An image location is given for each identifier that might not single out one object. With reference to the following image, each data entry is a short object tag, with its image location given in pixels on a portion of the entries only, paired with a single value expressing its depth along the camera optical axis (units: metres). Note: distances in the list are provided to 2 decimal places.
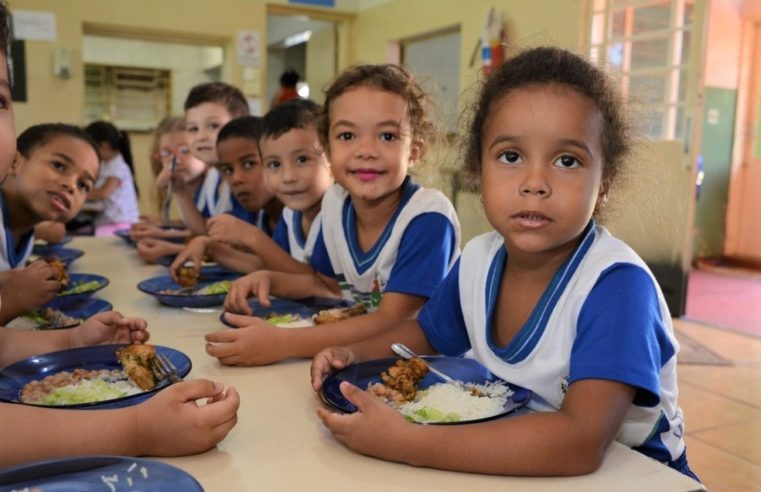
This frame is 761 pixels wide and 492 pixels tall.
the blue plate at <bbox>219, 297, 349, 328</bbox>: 1.37
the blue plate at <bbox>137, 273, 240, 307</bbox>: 1.43
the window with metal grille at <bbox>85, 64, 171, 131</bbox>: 7.77
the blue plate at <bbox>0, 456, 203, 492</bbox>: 0.57
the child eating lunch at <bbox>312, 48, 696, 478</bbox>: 0.70
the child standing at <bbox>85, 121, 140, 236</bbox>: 4.07
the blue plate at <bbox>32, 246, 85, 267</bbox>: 2.08
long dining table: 0.66
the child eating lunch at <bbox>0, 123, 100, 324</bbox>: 1.79
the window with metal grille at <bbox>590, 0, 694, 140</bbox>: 3.72
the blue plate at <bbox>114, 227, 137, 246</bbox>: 2.54
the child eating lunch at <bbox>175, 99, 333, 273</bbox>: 1.70
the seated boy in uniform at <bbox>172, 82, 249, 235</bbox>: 2.69
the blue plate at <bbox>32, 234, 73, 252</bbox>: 2.43
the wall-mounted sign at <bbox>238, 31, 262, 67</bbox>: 5.88
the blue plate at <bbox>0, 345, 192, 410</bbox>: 0.81
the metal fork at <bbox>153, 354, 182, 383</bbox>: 0.91
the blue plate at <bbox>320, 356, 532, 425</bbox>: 0.85
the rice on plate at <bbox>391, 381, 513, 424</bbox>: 0.78
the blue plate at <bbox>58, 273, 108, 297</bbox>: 1.49
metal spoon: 0.91
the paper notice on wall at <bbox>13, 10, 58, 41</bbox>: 5.21
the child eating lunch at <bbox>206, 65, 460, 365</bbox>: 1.33
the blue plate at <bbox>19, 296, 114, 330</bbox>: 1.34
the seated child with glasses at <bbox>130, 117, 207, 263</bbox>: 2.10
